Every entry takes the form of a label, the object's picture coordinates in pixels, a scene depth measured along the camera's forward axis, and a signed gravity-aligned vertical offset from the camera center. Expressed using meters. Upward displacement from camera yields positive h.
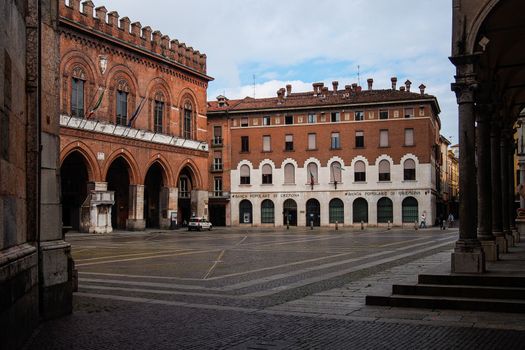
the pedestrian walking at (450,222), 60.15 -2.48
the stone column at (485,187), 14.03 +0.26
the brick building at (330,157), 58.91 +4.36
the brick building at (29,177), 7.03 +0.35
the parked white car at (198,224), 53.06 -2.17
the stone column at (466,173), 11.50 +0.49
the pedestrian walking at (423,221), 56.31 -2.19
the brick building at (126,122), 43.53 +6.47
